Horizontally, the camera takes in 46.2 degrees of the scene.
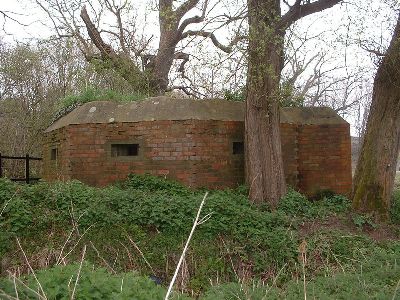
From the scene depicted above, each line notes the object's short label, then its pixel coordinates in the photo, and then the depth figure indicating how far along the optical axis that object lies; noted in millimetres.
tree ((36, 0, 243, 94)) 13960
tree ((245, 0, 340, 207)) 8859
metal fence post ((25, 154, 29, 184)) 12133
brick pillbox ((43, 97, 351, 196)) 9547
